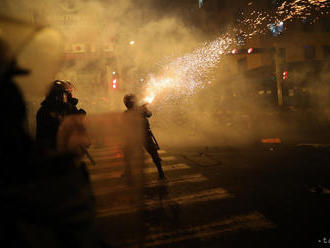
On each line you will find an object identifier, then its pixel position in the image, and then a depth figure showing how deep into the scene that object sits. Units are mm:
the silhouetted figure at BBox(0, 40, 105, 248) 967
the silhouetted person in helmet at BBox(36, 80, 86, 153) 2569
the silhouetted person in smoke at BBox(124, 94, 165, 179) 4859
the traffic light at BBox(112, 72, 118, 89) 12833
